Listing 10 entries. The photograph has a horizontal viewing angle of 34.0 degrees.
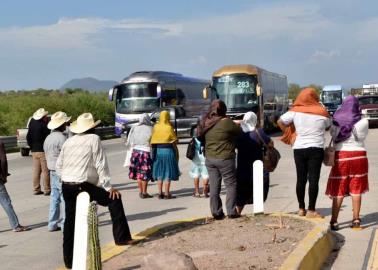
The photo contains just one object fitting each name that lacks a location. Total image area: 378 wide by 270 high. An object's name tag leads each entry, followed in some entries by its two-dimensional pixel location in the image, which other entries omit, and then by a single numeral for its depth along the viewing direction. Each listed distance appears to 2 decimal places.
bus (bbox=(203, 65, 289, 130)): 31.20
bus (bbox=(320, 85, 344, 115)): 48.88
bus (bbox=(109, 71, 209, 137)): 31.63
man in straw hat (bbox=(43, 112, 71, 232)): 9.15
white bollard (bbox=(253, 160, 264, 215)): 8.60
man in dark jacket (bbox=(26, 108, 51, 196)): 13.01
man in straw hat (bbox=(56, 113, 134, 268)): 6.96
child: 12.02
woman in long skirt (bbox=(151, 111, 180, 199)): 11.94
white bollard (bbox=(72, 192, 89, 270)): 5.44
